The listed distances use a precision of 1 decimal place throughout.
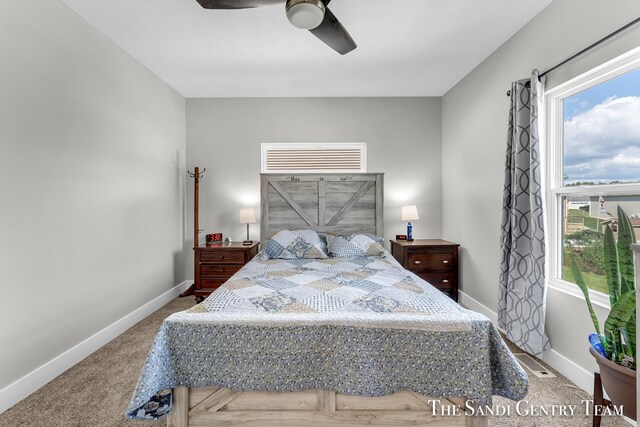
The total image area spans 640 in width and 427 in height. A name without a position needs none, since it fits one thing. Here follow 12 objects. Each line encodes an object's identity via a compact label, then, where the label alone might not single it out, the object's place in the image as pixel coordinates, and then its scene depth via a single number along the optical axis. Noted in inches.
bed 57.7
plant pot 49.0
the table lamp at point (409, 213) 151.9
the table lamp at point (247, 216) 151.7
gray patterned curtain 89.4
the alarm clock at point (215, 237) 153.6
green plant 50.6
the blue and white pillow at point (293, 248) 127.5
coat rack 153.2
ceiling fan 65.2
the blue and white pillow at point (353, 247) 130.0
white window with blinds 166.1
